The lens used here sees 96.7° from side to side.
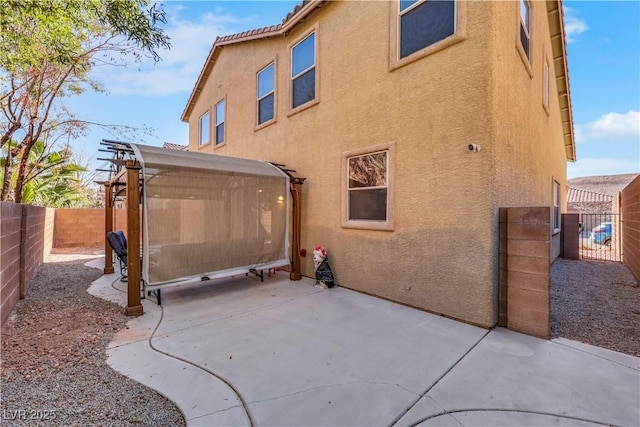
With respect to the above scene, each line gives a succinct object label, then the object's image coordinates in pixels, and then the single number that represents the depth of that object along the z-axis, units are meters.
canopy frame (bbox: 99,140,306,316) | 4.48
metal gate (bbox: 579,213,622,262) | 10.62
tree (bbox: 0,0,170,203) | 4.59
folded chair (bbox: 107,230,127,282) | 6.30
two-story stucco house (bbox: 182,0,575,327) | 4.21
